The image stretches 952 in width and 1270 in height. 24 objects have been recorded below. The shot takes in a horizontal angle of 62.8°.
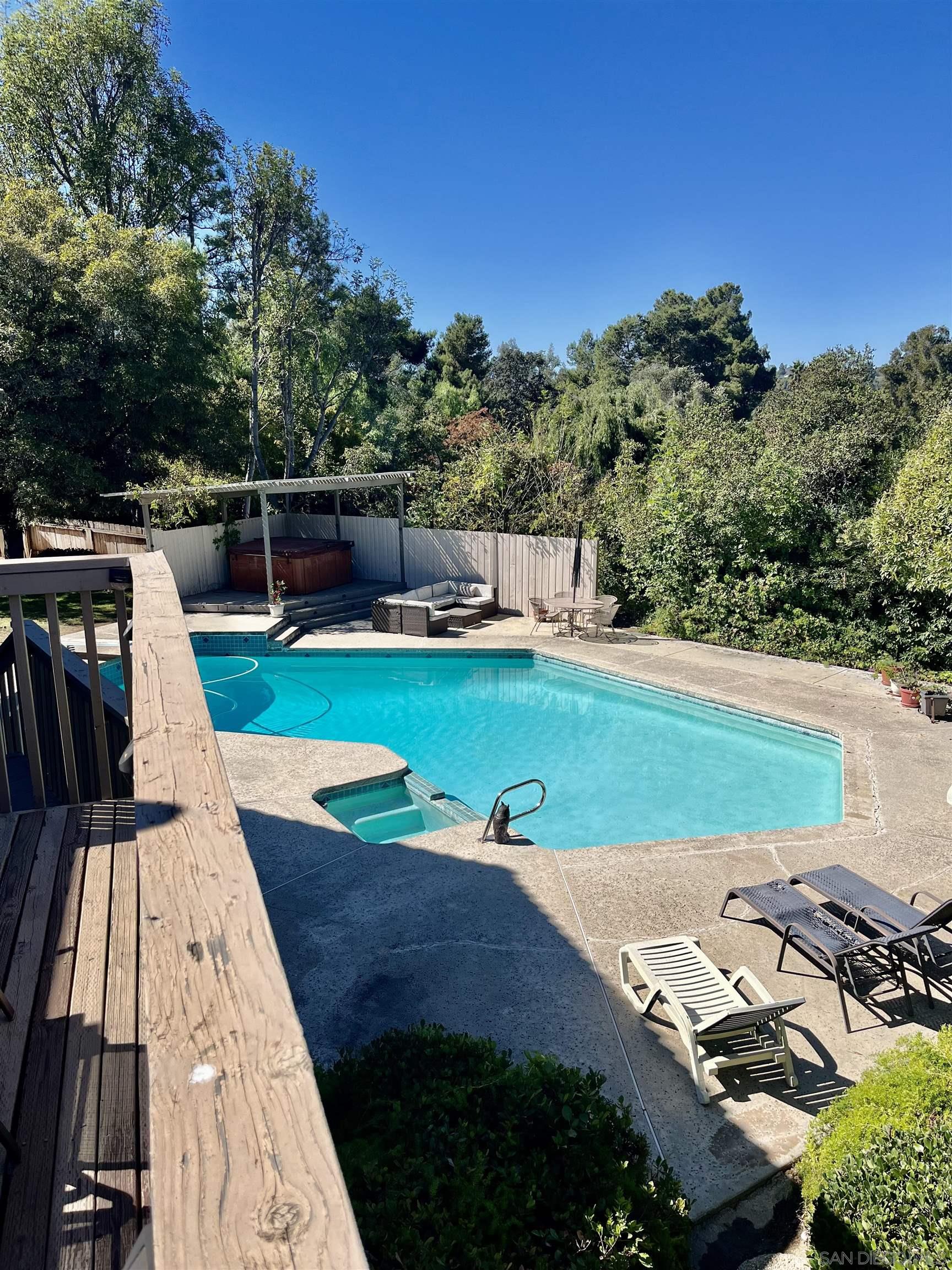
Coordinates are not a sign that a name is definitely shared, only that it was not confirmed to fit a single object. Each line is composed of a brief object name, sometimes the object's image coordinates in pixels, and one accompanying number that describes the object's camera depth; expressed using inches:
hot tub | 693.9
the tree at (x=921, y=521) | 437.4
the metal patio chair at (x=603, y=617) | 568.1
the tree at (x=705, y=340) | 2309.3
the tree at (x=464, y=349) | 1766.7
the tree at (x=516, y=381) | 1534.2
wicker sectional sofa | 590.9
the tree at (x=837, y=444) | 540.4
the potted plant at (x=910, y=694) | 407.2
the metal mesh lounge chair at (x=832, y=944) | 190.5
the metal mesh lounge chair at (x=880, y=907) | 193.9
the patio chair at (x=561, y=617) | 591.5
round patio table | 578.2
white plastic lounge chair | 165.0
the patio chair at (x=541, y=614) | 600.1
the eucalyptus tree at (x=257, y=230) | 796.6
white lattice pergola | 610.5
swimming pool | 346.3
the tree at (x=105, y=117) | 810.2
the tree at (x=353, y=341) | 899.4
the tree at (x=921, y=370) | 1106.1
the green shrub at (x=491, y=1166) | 107.7
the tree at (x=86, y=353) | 658.2
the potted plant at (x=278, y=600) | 624.1
